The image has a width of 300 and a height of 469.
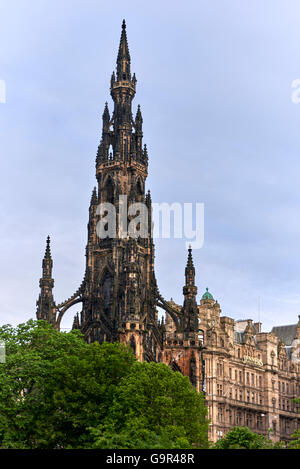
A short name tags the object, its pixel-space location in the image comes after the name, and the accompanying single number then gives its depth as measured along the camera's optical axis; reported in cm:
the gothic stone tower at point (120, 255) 8956
